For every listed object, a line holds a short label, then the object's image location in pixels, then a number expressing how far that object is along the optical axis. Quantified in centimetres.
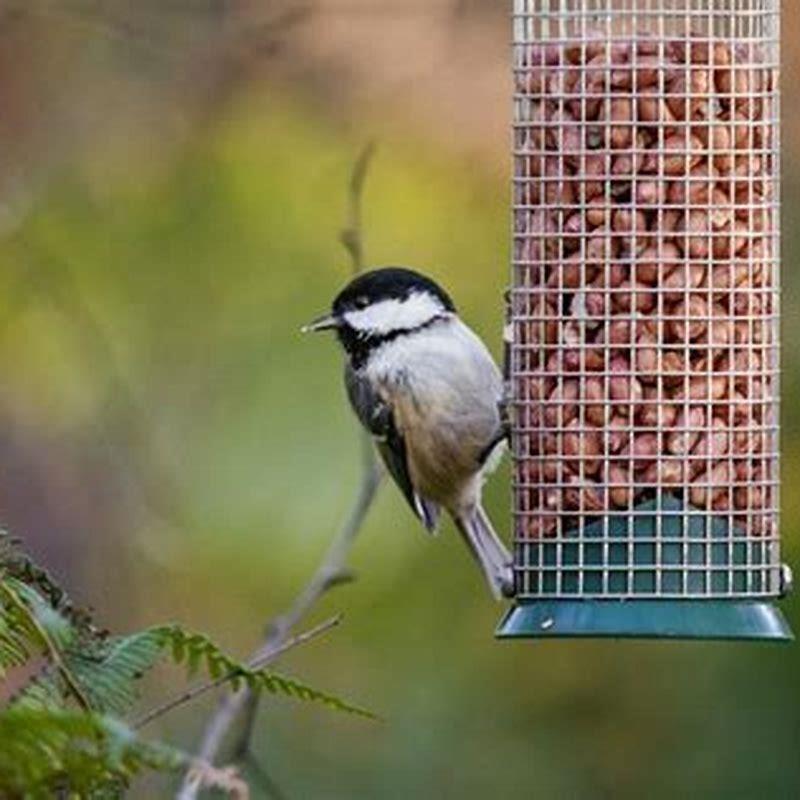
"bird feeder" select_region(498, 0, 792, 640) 1002
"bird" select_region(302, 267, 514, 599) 1187
